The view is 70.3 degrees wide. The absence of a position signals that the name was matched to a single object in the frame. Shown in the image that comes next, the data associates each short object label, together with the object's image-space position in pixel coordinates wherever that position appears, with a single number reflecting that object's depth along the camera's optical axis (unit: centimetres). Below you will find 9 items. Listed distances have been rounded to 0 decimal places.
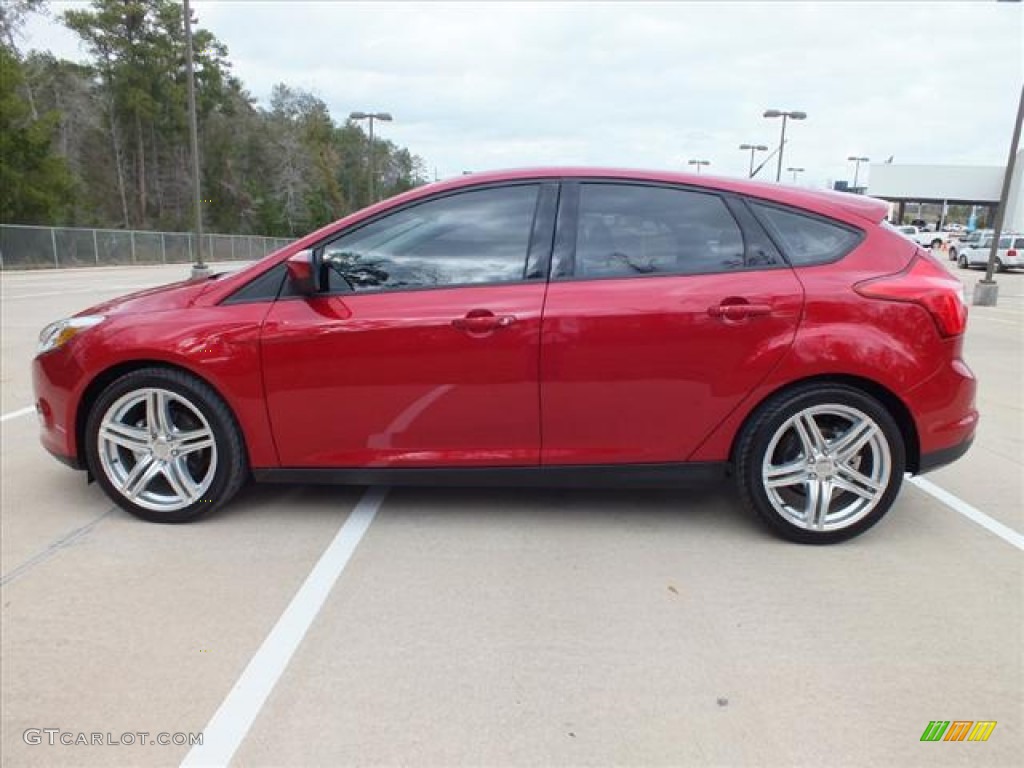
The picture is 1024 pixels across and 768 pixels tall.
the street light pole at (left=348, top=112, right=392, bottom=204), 3328
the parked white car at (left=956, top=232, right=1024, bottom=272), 3067
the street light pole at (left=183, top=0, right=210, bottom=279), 1918
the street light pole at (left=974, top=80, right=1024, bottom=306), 1585
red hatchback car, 326
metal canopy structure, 6003
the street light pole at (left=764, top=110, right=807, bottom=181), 2841
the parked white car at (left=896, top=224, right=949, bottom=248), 4793
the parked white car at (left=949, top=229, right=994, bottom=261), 3428
